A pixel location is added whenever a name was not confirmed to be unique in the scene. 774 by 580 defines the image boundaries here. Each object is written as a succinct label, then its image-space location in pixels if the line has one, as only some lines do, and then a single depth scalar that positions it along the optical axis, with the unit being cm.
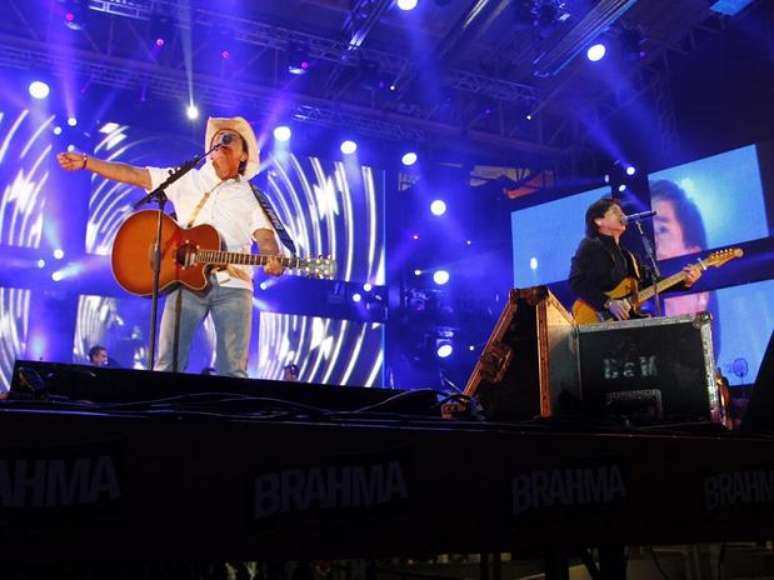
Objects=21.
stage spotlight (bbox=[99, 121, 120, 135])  1004
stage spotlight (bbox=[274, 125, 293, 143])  1090
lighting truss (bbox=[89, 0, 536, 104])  881
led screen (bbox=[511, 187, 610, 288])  1106
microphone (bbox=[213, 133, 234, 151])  499
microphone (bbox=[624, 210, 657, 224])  525
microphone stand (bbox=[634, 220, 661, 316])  509
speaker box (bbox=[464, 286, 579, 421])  286
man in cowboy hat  459
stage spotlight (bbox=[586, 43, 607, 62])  944
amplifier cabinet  279
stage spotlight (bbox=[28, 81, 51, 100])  951
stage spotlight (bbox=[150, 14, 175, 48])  890
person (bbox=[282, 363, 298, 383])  930
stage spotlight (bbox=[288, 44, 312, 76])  951
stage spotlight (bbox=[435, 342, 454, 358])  1179
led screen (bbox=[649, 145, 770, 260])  892
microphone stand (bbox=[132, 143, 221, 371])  420
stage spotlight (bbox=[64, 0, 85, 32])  852
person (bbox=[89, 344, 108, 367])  825
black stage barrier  152
